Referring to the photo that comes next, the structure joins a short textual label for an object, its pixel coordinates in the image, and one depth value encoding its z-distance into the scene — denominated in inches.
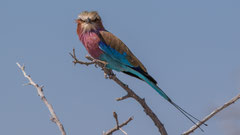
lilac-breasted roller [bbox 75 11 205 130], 427.2
